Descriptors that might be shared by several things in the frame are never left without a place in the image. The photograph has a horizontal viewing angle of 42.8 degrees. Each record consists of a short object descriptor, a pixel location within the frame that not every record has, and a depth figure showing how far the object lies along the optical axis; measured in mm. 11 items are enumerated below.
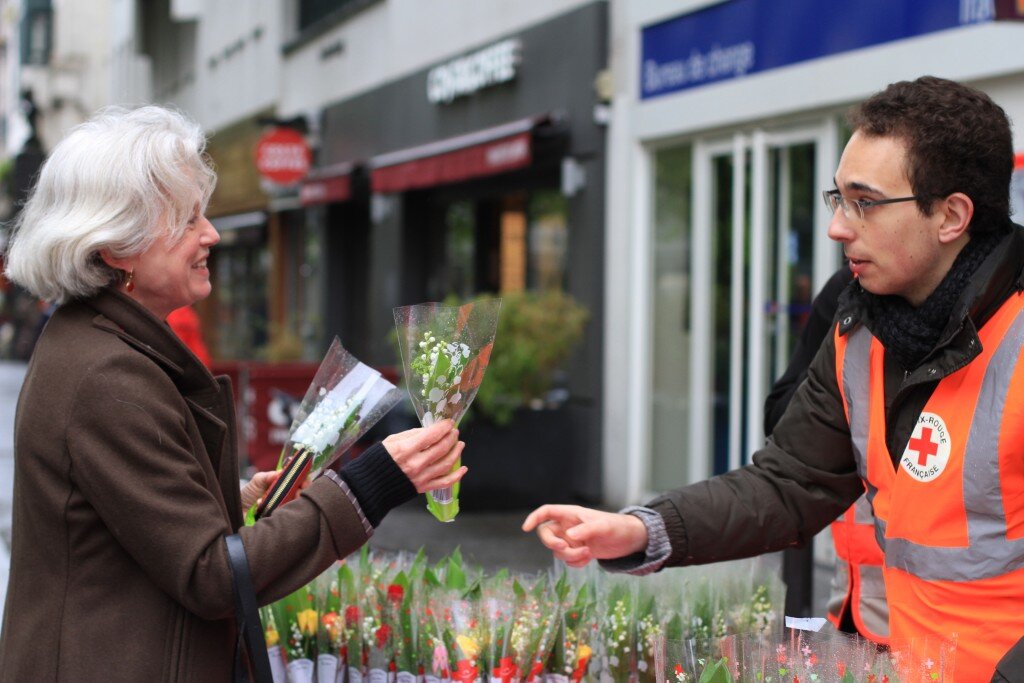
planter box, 9047
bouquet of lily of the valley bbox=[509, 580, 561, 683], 2664
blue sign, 6988
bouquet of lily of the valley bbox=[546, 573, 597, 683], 2723
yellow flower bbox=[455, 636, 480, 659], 2625
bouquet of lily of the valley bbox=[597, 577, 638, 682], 2775
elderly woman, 2154
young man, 2201
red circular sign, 16125
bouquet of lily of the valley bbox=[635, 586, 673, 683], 2748
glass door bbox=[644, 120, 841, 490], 8039
